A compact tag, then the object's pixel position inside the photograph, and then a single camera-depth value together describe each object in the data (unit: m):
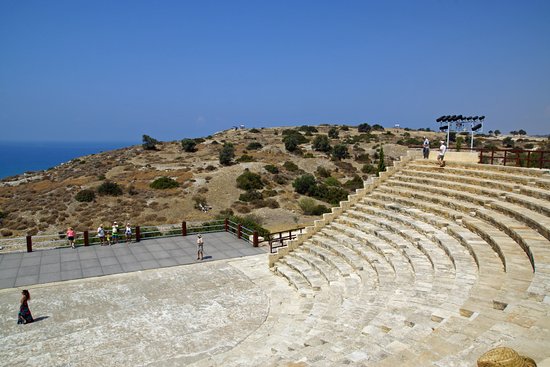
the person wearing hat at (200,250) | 17.42
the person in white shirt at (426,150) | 21.98
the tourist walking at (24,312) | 11.40
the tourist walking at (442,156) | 19.46
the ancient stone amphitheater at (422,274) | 6.10
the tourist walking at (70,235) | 18.48
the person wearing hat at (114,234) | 19.69
